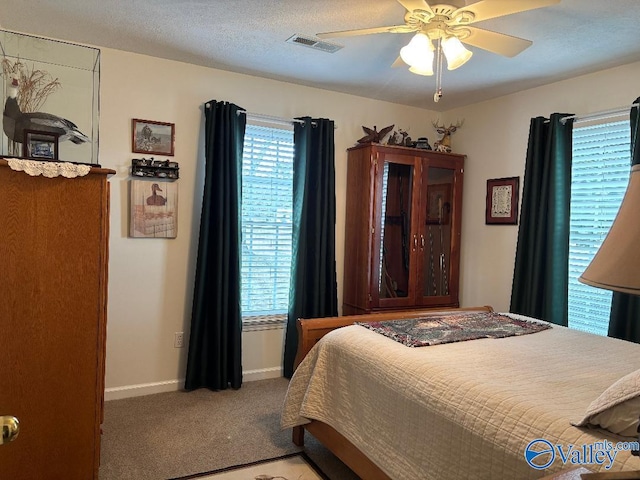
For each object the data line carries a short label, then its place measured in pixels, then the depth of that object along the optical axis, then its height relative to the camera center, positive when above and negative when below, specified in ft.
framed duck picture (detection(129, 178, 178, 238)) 10.88 +0.21
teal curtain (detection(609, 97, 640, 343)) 9.50 -1.54
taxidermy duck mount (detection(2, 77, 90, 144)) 6.39 +1.28
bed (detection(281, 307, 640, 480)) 4.47 -1.99
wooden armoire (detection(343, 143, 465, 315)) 12.66 -0.02
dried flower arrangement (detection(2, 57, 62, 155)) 6.78 +1.96
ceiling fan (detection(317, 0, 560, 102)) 6.39 +3.01
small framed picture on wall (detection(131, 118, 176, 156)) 10.93 +1.92
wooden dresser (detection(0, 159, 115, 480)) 5.77 -1.35
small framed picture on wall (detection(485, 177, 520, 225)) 12.64 +0.85
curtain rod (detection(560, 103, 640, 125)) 10.19 +2.75
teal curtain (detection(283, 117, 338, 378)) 12.50 +0.08
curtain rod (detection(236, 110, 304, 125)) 11.98 +2.72
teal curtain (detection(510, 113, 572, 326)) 11.08 +0.22
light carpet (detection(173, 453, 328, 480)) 7.72 -4.22
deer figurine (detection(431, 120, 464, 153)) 13.76 +2.80
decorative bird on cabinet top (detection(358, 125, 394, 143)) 12.96 +2.56
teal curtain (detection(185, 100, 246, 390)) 11.23 -0.89
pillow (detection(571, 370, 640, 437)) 4.23 -1.61
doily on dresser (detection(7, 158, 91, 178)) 5.69 +0.57
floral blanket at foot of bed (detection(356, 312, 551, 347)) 7.50 -1.75
